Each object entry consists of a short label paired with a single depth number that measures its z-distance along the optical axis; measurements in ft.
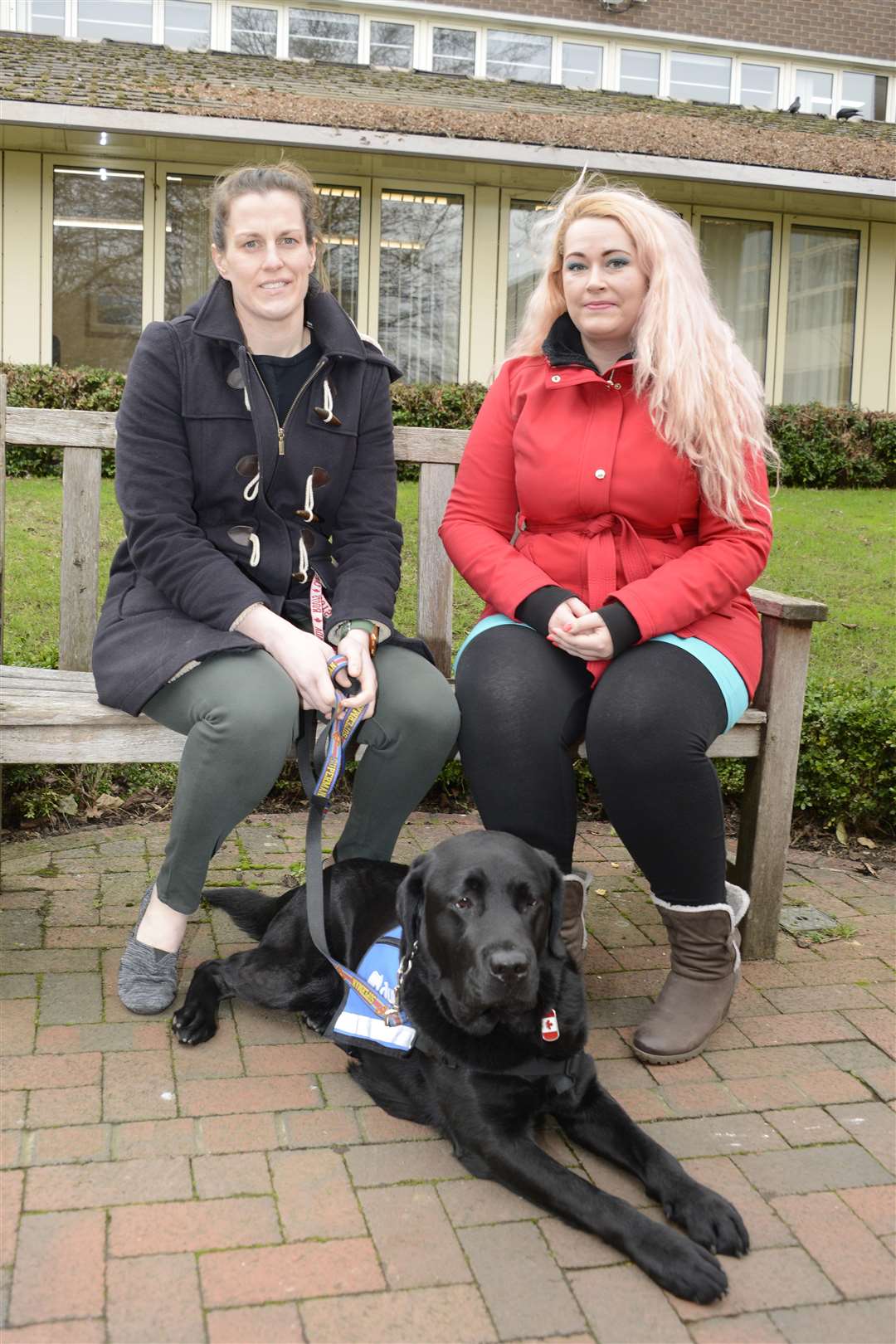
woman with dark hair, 9.78
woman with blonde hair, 9.79
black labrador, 7.43
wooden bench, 10.28
